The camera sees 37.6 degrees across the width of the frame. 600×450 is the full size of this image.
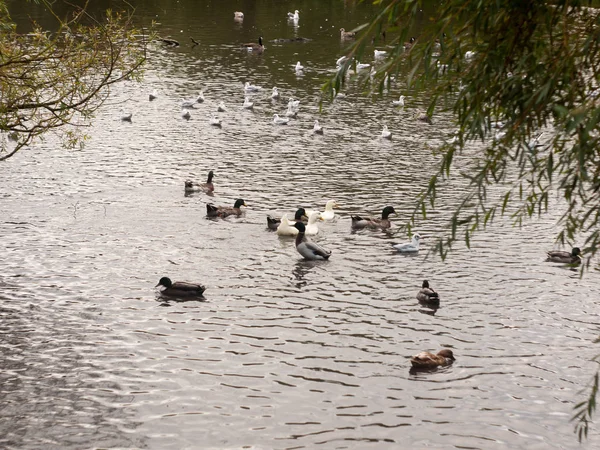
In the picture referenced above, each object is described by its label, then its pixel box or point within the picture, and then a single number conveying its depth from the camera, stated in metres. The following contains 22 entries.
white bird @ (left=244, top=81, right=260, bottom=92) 50.07
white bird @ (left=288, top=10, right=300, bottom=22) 77.19
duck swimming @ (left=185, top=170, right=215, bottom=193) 32.38
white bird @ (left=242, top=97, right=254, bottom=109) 46.50
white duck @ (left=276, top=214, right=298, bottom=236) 27.77
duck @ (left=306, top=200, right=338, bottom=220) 29.58
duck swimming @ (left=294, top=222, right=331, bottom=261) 25.75
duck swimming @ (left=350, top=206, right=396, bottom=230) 28.69
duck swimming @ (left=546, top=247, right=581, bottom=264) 24.99
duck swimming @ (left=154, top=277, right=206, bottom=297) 22.47
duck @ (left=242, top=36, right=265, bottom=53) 62.50
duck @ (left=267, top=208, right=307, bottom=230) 28.59
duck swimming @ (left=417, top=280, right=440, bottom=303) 21.98
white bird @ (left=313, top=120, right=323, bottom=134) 41.72
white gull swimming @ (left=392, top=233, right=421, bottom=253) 26.31
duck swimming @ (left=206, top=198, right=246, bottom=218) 29.38
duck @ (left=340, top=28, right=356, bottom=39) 67.72
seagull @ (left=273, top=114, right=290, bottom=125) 43.69
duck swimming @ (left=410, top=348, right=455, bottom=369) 18.50
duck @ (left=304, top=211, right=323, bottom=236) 28.09
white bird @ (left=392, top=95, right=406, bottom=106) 46.39
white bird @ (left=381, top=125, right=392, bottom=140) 40.59
